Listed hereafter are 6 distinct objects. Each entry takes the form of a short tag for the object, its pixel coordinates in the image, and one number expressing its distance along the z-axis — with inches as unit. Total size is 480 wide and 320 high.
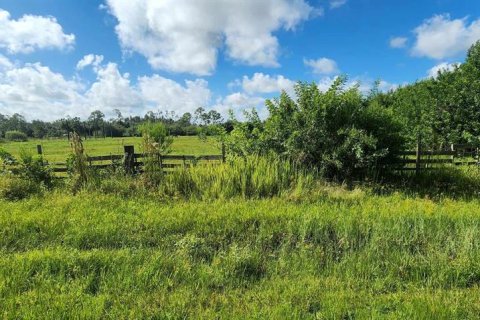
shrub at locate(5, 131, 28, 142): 3981.8
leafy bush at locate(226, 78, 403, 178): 421.7
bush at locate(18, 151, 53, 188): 406.6
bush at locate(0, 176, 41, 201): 365.1
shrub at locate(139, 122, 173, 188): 399.2
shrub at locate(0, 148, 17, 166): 412.6
